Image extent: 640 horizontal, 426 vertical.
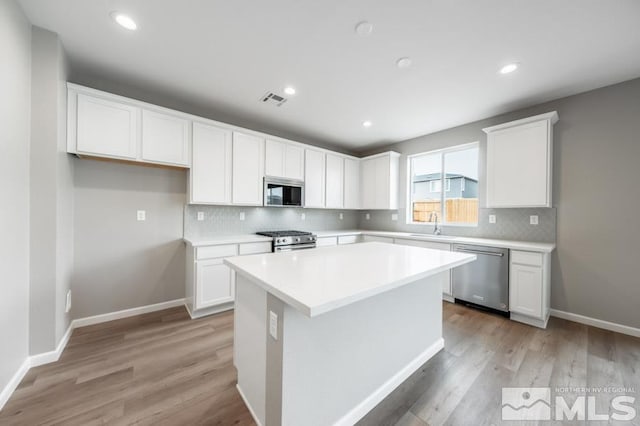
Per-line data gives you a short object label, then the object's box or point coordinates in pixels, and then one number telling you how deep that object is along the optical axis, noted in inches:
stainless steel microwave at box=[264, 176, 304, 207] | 145.0
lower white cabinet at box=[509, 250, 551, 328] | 103.8
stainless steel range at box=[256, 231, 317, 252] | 133.6
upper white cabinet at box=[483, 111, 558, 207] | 111.7
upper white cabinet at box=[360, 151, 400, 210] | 181.6
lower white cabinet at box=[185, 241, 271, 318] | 109.7
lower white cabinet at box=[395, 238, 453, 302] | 134.1
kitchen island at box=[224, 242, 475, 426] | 44.4
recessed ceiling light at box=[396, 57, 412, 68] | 87.7
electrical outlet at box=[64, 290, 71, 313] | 90.0
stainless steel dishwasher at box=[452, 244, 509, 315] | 113.9
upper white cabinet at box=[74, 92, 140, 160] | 90.6
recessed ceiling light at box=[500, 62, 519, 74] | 90.1
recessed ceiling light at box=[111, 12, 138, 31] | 69.6
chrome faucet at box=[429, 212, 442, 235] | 159.9
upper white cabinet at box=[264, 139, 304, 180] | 145.1
